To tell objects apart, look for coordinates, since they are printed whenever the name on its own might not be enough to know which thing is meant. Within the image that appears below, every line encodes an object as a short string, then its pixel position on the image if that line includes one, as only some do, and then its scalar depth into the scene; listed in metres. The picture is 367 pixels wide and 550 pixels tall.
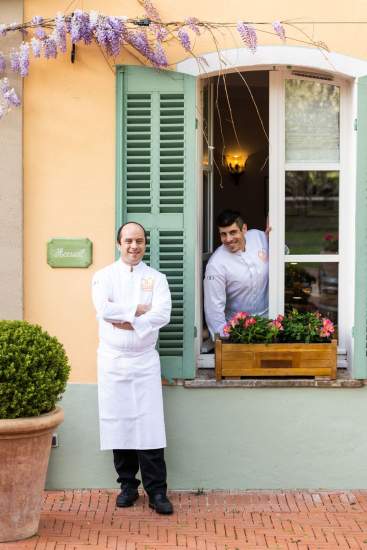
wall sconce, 12.11
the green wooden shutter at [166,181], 7.50
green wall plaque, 7.54
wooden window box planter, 7.50
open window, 7.79
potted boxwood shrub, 6.25
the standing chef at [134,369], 7.12
